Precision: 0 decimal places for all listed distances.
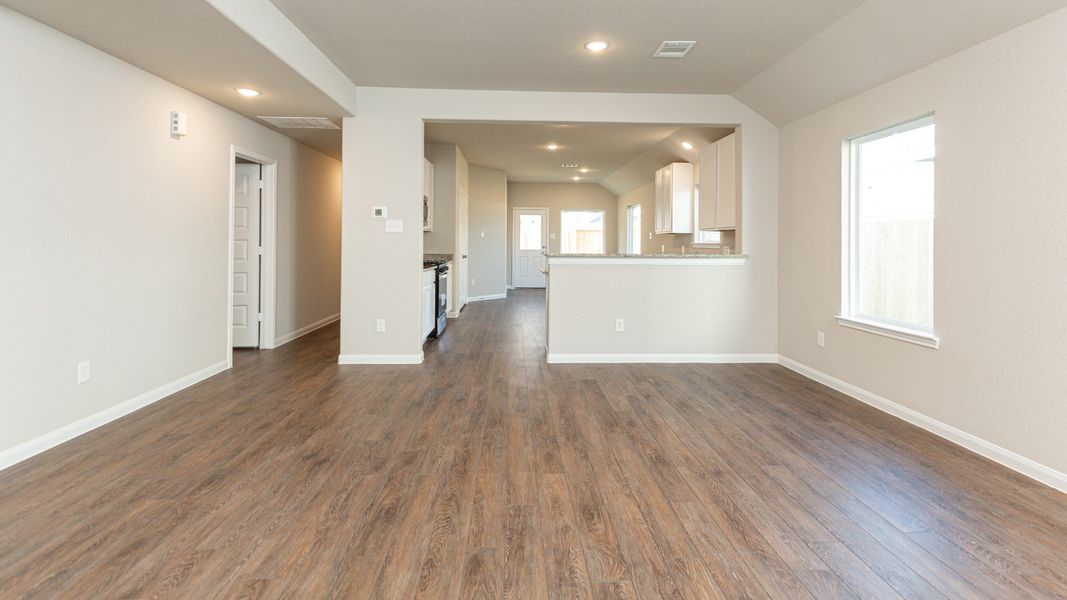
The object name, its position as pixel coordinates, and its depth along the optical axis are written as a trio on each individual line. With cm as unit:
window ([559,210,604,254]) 1219
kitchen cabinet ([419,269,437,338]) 545
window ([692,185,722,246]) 651
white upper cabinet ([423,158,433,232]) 679
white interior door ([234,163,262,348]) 540
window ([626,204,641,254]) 1047
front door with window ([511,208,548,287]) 1207
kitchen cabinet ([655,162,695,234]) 691
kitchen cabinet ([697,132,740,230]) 509
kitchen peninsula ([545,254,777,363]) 500
